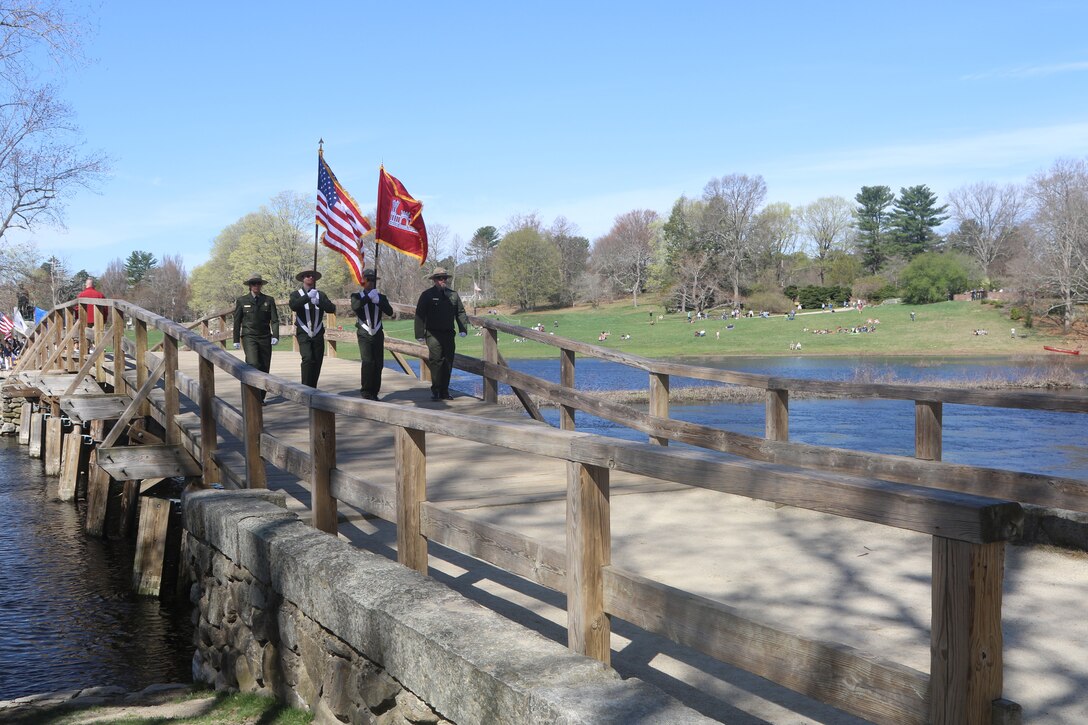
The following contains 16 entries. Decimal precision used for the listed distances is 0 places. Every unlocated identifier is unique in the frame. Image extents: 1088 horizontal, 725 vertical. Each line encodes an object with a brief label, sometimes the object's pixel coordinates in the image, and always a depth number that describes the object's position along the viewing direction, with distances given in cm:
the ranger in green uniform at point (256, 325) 1330
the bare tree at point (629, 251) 9488
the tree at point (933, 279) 6994
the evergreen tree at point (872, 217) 10288
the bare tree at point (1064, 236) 5153
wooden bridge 222
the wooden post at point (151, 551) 949
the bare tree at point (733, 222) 8219
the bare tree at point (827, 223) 10744
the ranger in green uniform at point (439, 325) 1200
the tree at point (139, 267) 15146
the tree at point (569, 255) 10194
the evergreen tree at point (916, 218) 10225
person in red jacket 1805
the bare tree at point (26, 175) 3478
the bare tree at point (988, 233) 9300
